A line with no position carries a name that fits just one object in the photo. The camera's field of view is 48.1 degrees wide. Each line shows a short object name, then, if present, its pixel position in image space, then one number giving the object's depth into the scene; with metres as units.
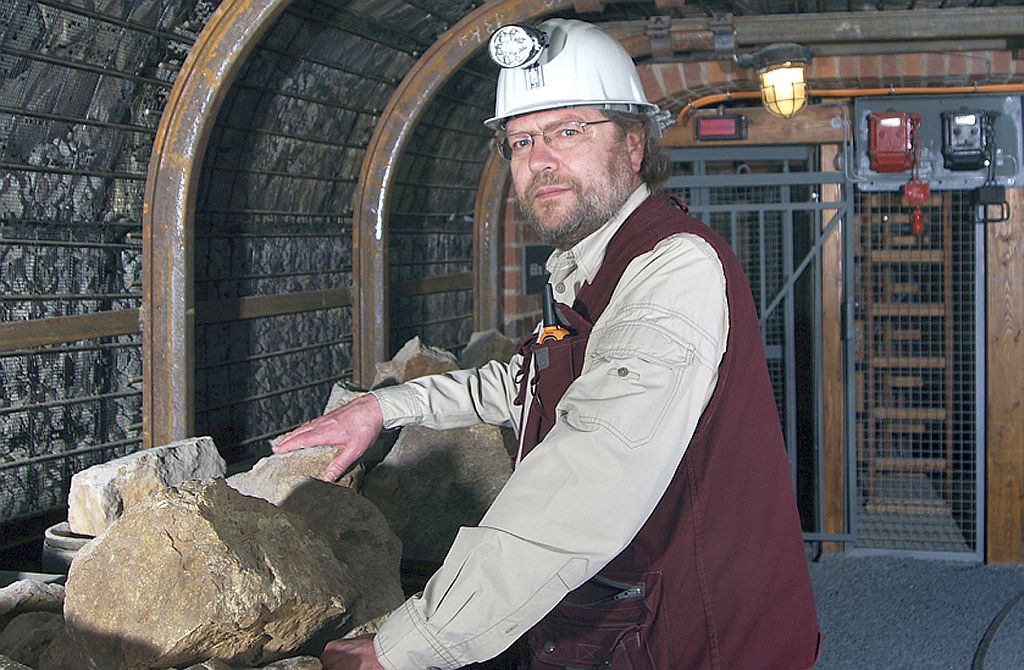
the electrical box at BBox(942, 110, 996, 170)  6.17
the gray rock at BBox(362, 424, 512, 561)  2.89
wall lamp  5.08
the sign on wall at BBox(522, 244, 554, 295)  5.89
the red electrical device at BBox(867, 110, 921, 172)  6.18
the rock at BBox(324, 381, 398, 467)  3.20
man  1.45
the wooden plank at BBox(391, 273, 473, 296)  4.89
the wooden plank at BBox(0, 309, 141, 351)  2.66
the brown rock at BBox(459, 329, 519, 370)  4.70
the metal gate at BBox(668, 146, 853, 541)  6.06
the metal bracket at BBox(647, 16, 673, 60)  4.71
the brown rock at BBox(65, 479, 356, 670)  1.69
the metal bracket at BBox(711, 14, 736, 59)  4.65
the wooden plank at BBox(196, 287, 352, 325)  3.50
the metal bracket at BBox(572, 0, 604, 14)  3.92
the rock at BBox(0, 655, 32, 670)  1.48
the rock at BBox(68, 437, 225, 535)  2.42
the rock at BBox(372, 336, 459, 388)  3.85
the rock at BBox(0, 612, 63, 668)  1.87
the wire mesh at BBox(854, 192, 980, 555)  6.56
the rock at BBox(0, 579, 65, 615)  2.05
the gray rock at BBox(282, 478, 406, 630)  2.26
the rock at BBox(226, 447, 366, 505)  2.43
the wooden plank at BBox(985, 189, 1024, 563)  6.20
